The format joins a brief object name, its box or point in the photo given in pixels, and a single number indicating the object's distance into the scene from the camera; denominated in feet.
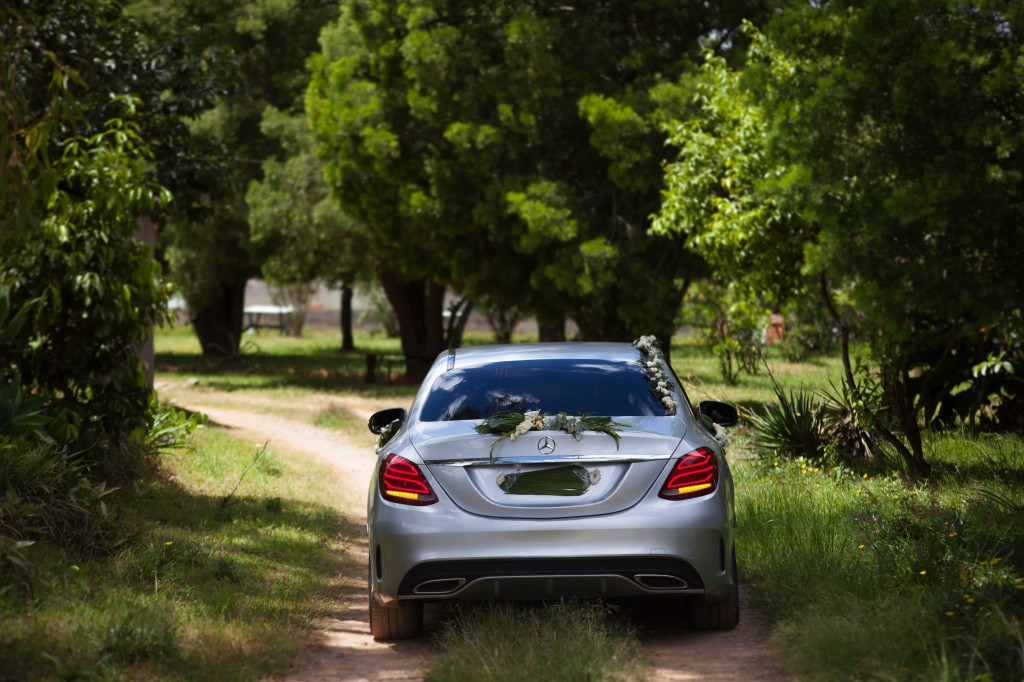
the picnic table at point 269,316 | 234.72
